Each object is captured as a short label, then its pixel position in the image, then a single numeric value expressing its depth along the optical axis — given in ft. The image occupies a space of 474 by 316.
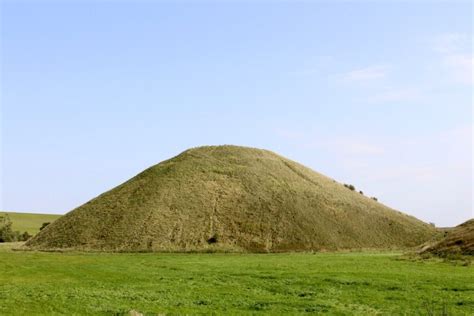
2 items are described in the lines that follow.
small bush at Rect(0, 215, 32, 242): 413.98
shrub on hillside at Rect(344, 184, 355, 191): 420.48
